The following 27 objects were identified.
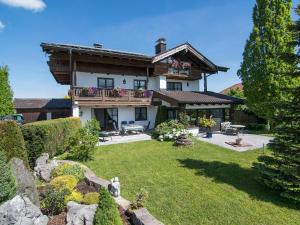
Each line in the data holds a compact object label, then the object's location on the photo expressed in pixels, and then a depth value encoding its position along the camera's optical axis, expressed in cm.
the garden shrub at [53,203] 579
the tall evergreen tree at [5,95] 2522
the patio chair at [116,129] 1893
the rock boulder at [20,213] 461
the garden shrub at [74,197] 608
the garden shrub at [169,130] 1666
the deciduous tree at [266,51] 1978
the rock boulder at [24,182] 569
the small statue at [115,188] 688
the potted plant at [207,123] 1855
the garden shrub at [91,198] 590
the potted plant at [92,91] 1822
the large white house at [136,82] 1855
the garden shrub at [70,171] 826
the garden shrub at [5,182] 498
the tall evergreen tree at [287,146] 734
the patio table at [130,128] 1916
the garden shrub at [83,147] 1134
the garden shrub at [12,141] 704
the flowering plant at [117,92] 1947
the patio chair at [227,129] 1909
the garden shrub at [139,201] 604
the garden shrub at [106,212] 461
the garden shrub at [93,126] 1421
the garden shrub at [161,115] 2106
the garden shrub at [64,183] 675
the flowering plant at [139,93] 2071
